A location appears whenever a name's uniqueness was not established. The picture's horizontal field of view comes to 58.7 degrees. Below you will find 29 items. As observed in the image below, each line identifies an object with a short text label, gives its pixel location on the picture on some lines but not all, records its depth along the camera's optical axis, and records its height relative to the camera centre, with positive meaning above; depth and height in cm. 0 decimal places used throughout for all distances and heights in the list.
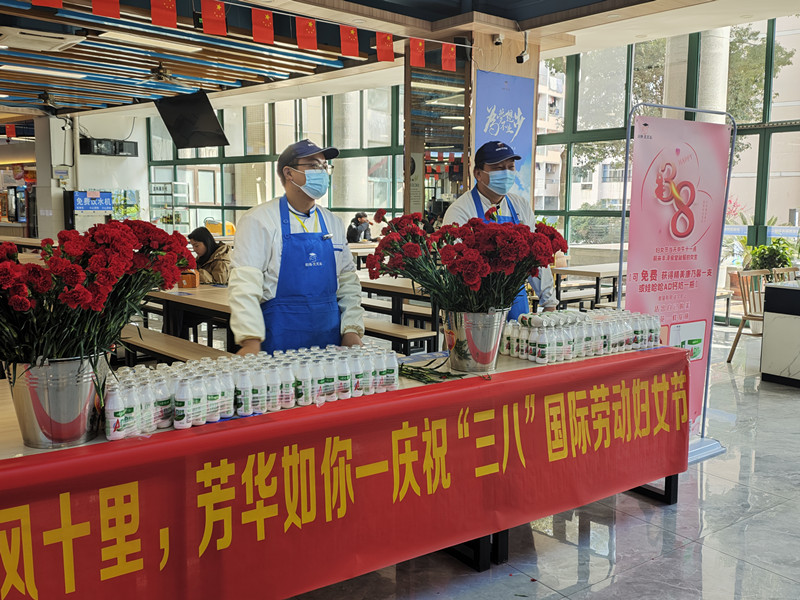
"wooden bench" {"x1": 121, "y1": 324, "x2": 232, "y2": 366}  486 -98
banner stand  436 -143
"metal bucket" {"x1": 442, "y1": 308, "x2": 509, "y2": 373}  295 -52
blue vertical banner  722 +103
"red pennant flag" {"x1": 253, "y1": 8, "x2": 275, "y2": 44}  531 +138
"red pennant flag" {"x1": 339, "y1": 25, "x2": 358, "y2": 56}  580 +141
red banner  200 -94
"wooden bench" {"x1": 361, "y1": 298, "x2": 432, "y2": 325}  677 -95
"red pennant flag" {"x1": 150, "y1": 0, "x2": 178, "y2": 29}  482 +133
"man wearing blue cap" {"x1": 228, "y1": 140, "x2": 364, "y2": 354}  312 -26
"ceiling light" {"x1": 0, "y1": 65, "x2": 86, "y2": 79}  927 +183
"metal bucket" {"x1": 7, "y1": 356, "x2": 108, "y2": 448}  197 -54
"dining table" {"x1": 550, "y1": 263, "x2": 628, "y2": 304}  822 -66
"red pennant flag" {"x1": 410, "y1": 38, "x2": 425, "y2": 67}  651 +149
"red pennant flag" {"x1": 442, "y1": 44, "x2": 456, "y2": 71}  652 +144
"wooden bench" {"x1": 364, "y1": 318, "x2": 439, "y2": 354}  571 -98
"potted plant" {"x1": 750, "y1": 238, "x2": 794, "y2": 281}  789 -43
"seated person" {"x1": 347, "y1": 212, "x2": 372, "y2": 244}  1213 -28
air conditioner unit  704 +172
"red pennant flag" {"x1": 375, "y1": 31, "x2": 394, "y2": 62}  582 +137
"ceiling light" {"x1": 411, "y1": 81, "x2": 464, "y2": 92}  728 +130
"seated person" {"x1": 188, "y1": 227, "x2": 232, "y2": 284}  667 -46
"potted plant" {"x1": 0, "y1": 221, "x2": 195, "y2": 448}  190 -29
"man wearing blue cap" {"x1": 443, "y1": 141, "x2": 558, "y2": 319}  382 +8
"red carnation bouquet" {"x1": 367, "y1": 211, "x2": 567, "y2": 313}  274 -18
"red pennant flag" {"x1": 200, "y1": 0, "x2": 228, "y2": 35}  511 +140
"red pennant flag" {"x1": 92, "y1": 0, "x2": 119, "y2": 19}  461 +130
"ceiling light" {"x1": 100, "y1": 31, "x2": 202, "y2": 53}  705 +173
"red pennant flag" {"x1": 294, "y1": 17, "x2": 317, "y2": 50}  546 +138
